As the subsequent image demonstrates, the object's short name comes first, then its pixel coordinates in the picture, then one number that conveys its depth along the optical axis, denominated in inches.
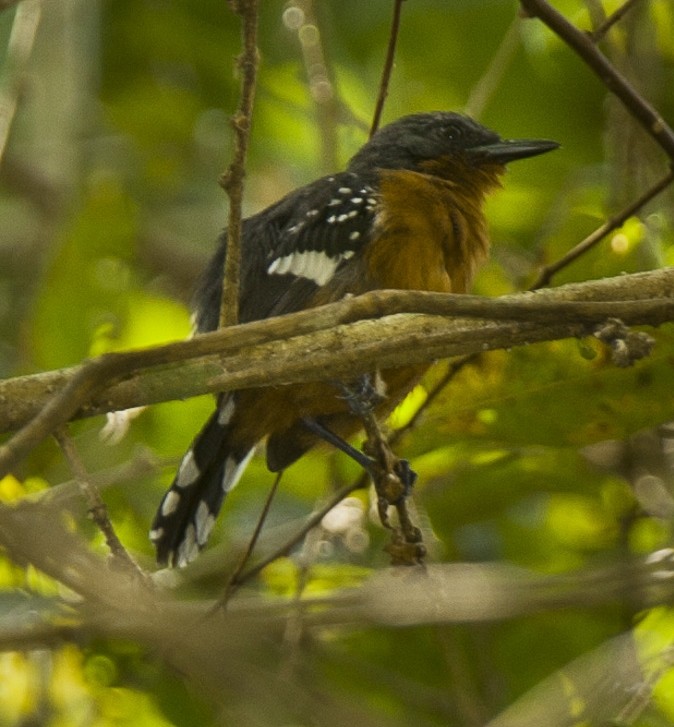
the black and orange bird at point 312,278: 287.0
